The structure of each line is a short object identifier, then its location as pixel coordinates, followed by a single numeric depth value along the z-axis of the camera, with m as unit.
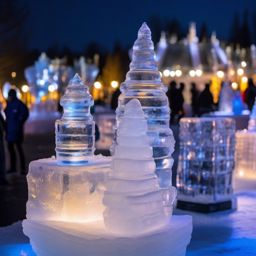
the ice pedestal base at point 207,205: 6.74
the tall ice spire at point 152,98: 4.68
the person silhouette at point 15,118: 10.04
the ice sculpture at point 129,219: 3.92
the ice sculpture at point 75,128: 4.68
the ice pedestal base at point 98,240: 3.91
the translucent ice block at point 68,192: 4.40
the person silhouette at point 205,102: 17.61
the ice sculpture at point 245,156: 8.79
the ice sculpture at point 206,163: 6.77
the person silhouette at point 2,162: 8.93
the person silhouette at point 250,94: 16.84
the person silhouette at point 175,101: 17.09
